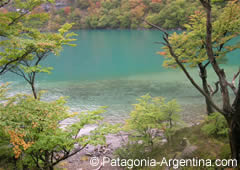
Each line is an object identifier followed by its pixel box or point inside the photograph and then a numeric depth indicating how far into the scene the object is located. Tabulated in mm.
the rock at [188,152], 5965
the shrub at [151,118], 7578
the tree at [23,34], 5191
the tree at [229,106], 4028
